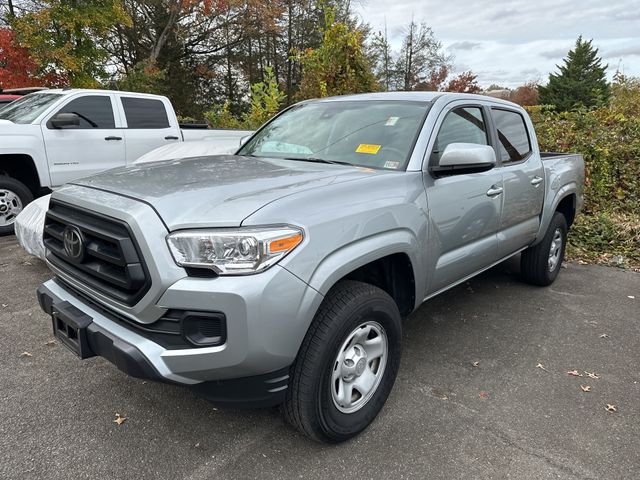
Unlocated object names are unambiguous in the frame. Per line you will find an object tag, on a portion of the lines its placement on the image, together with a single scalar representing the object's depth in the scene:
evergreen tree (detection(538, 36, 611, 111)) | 32.75
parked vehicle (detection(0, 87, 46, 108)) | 8.63
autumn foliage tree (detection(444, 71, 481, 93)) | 31.81
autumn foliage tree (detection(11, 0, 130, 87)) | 11.62
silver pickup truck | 1.92
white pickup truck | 6.11
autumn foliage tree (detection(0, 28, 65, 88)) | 12.50
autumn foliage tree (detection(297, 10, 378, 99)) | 8.39
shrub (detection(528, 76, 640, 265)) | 6.61
